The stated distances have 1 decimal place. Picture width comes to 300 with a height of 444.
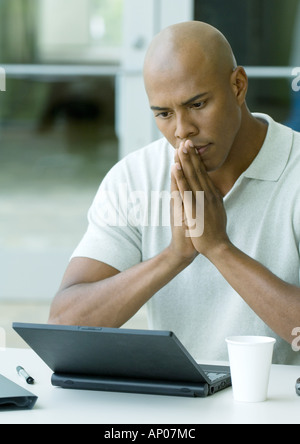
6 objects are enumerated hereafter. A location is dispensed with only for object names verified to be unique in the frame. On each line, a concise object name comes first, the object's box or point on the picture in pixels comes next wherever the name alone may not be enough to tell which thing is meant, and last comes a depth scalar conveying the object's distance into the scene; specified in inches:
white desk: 105.1
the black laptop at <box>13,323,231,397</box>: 107.1
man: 122.7
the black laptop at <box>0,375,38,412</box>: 106.3
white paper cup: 107.7
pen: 112.2
